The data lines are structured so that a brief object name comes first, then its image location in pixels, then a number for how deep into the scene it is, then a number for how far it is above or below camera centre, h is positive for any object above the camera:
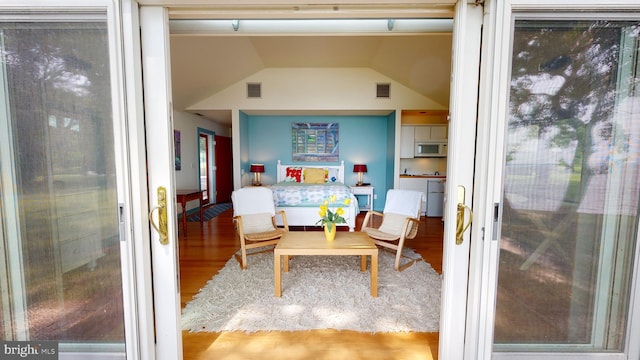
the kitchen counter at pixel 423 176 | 5.57 -0.31
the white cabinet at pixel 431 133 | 5.73 +0.69
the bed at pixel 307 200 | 4.33 -0.68
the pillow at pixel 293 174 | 6.07 -0.30
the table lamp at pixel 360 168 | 6.00 -0.14
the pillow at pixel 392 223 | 3.25 -0.82
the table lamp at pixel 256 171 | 5.92 -0.22
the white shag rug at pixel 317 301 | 1.92 -1.25
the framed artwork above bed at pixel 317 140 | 6.18 +0.56
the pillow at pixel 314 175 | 5.91 -0.31
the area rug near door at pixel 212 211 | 5.32 -1.20
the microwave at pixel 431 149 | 5.77 +0.32
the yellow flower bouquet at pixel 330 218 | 2.52 -0.58
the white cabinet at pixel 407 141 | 5.78 +0.51
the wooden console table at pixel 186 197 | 4.09 -0.66
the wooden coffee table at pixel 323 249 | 2.29 -0.82
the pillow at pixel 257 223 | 3.25 -0.82
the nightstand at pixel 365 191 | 5.79 -0.68
